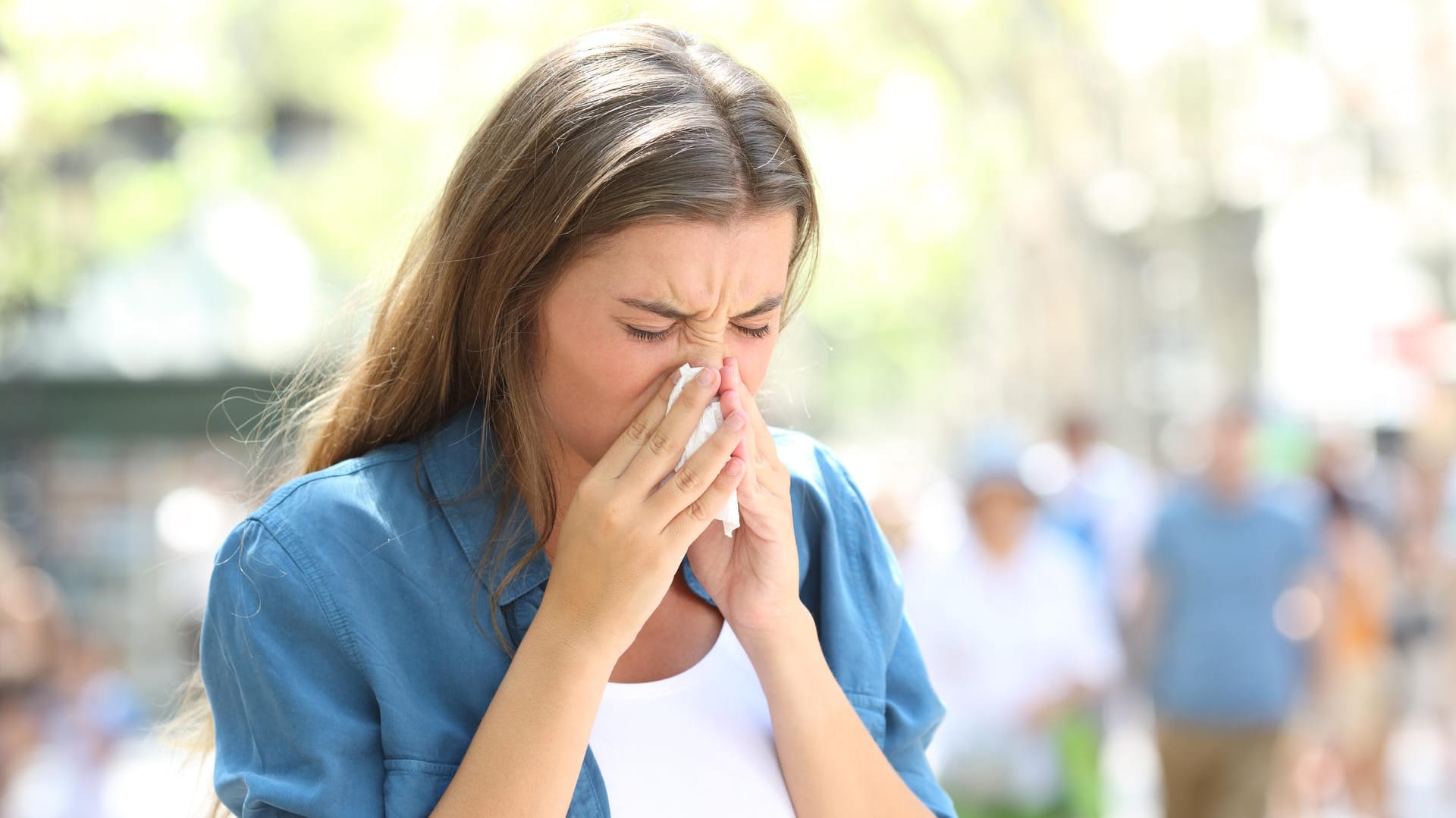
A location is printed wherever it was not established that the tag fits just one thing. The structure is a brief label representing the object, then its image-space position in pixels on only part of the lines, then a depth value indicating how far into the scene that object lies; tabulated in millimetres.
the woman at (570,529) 3375
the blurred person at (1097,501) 16250
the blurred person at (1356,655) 15578
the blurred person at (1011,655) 11109
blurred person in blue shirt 13641
